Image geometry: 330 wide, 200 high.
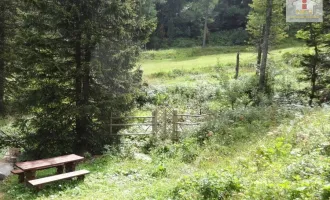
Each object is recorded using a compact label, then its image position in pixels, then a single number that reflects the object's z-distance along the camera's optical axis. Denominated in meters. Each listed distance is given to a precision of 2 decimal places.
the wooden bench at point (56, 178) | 8.62
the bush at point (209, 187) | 6.30
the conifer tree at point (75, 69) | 12.15
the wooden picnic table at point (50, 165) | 9.14
